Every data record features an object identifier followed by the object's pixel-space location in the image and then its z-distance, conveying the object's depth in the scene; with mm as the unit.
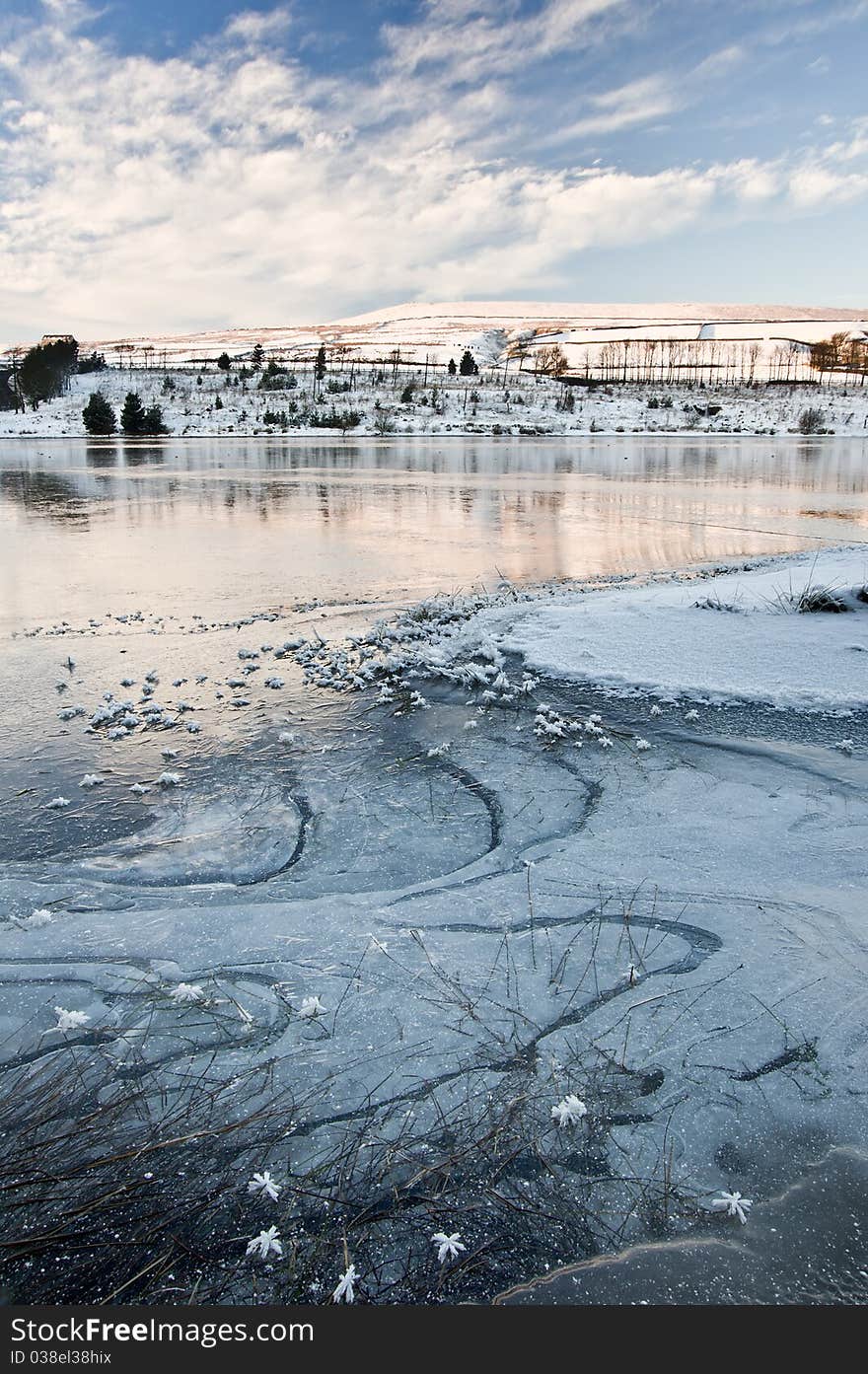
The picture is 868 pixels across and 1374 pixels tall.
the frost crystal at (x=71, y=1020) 2465
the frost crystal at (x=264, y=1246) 1754
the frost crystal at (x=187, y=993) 2613
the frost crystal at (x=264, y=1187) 1895
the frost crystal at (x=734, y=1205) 1864
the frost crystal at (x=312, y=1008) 2523
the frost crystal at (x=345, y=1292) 1654
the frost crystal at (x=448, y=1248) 1752
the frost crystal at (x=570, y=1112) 2100
